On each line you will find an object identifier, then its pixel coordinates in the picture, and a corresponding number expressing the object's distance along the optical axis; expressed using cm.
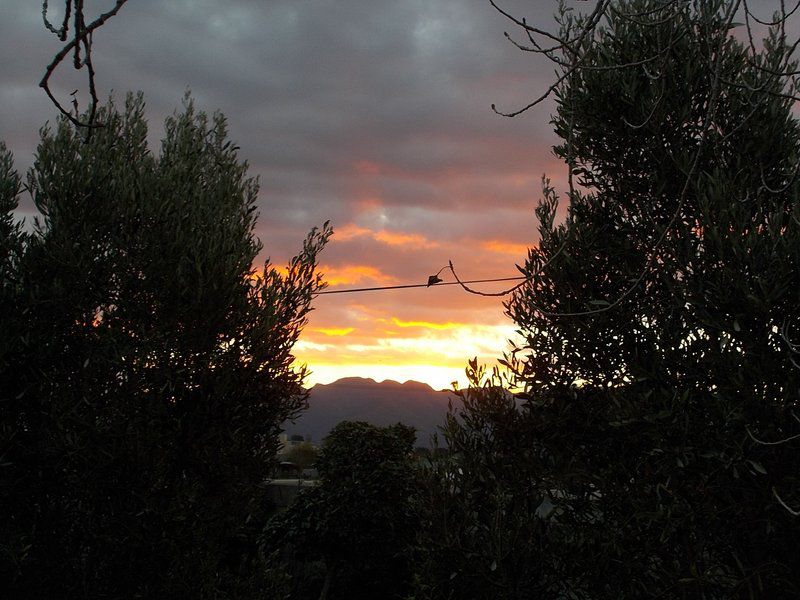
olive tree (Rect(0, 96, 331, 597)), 1154
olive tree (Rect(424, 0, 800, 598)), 1001
